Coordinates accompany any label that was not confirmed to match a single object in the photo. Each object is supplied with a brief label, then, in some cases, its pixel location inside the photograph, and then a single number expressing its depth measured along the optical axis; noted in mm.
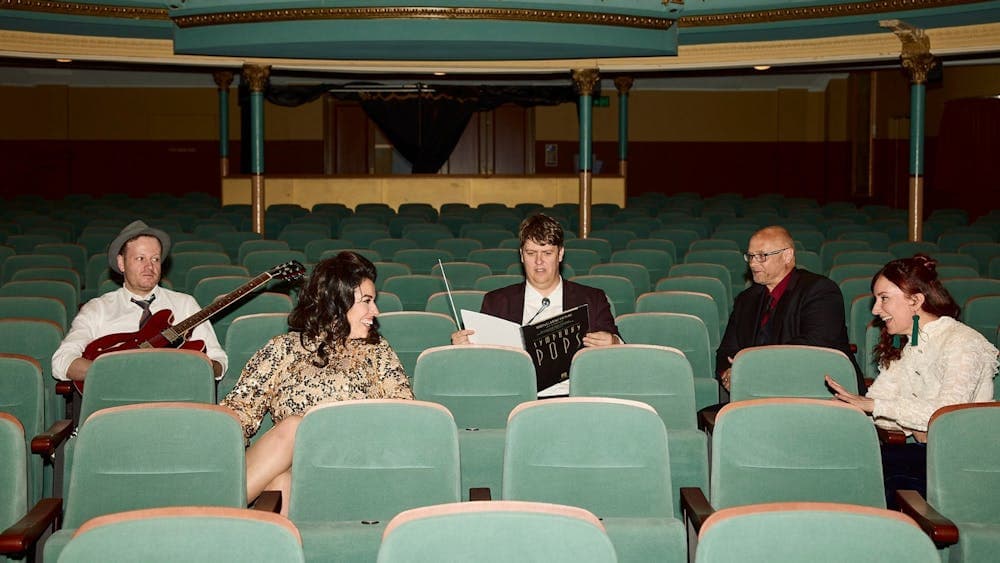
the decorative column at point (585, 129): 13883
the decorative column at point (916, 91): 12055
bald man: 5180
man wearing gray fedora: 5035
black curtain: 20656
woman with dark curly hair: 3949
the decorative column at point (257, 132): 13320
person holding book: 4934
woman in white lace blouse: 3986
